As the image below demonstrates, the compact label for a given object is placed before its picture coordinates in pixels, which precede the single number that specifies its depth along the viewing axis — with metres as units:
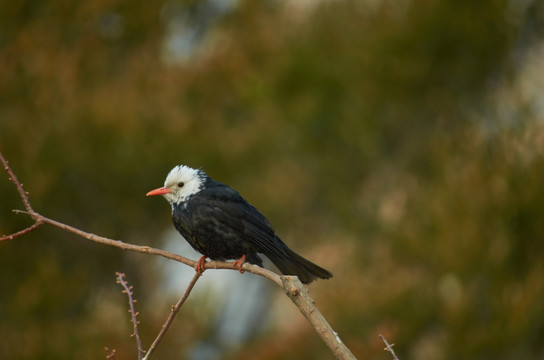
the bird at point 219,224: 9.23
